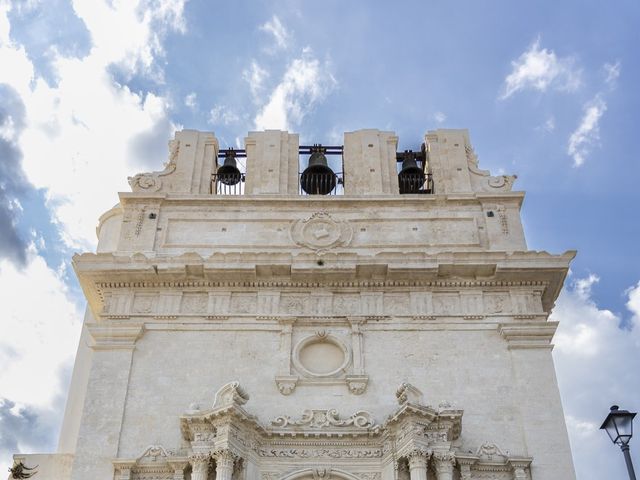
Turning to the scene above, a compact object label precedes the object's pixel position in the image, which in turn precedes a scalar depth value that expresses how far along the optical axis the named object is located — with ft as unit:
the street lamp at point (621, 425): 46.26
